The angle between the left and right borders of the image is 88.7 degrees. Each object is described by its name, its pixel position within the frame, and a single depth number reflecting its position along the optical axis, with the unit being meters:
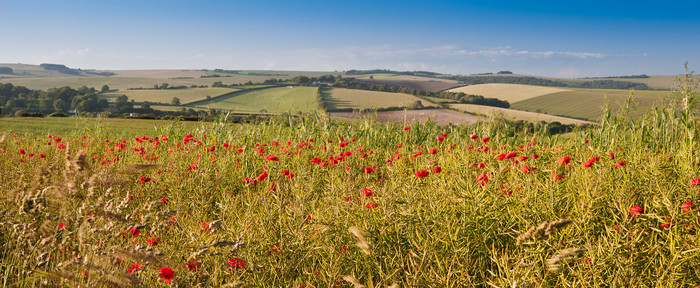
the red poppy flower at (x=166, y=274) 1.45
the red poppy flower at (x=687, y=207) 2.01
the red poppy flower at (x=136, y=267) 2.01
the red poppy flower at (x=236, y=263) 2.03
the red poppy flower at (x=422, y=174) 2.59
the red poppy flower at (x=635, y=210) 1.83
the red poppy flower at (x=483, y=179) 2.44
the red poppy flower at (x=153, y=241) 2.37
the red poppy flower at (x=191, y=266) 1.92
